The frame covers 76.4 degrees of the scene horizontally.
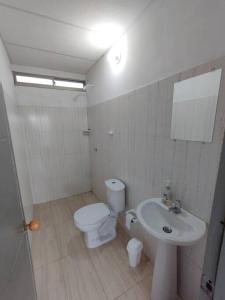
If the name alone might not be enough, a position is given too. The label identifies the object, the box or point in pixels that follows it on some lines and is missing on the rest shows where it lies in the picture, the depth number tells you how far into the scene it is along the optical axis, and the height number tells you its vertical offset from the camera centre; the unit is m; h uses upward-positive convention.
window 2.32 +0.71
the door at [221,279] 0.39 -0.44
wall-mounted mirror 0.87 +0.09
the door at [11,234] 0.53 -0.48
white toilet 1.66 -1.12
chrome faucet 1.09 -0.66
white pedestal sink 0.98 -0.82
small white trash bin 1.45 -1.30
